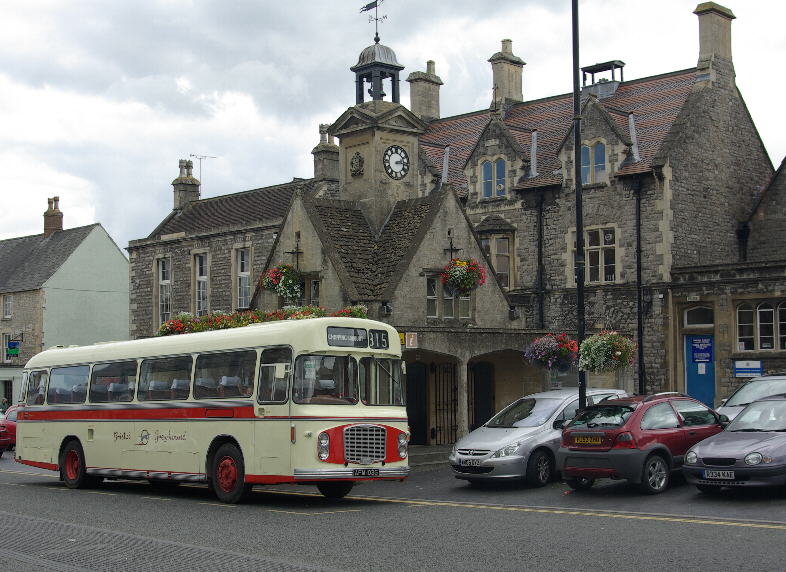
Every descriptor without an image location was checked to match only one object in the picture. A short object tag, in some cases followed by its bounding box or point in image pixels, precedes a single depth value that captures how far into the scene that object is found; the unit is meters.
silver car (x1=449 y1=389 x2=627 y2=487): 19.11
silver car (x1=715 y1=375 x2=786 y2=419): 21.50
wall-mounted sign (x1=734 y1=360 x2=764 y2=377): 34.66
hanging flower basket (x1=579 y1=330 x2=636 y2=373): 23.19
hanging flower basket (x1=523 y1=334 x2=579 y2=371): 25.19
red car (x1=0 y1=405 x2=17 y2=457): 33.50
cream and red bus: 16.84
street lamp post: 21.72
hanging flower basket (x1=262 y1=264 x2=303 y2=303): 26.77
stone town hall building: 27.03
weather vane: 31.28
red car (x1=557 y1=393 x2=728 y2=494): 17.25
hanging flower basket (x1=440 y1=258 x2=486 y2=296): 26.75
